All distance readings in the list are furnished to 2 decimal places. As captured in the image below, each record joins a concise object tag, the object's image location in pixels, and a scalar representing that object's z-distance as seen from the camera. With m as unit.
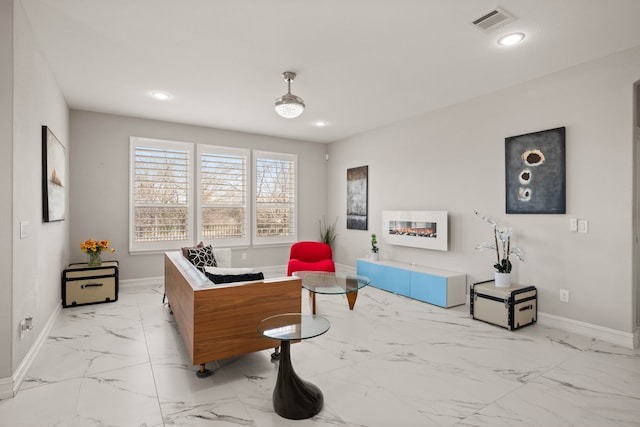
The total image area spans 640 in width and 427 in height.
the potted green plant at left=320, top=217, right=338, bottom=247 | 6.71
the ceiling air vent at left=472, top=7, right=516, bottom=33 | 2.39
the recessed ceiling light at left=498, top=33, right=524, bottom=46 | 2.68
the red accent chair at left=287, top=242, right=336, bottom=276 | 5.20
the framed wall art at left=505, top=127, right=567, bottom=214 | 3.35
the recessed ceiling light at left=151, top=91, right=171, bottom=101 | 4.02
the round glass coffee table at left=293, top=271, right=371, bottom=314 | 3.32
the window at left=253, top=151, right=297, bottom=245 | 6.16
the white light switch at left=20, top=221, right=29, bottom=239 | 2.37
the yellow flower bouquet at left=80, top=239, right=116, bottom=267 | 4.23
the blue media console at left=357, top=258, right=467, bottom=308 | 4.10
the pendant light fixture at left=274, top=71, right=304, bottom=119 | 3.36
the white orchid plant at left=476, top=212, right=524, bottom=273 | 3.54
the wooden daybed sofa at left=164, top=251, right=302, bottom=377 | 2.22
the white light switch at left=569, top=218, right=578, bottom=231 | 3.24
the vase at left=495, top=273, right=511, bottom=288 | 3.53
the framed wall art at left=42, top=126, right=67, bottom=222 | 3.02
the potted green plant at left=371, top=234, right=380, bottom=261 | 5.26
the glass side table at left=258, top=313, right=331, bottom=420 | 1.92
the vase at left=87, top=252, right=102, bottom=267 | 4.27
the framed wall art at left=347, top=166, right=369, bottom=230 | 5.94
